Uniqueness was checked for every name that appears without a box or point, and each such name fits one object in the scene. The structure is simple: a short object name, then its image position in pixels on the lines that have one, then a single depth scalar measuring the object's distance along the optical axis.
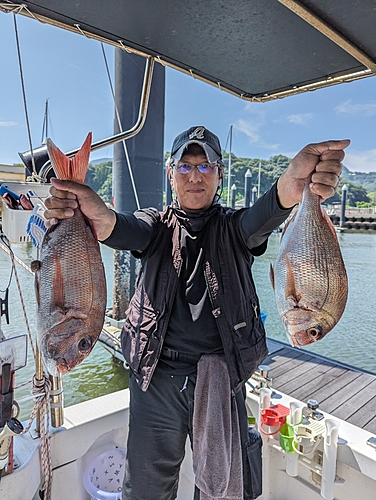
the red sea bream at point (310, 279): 1.23
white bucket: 2.29
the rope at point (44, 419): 2.03
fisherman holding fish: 1.68
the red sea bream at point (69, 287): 1.17
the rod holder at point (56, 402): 2.07
